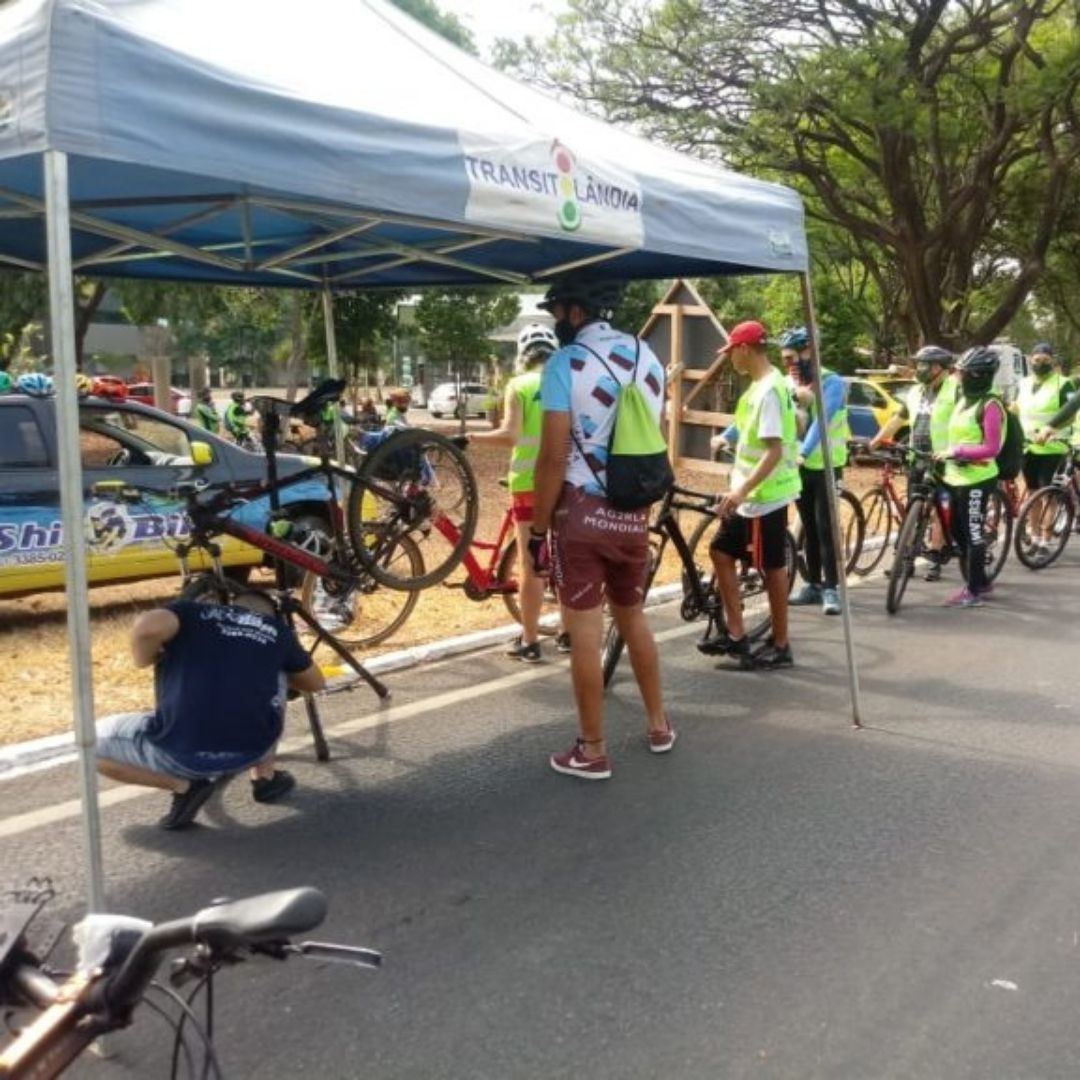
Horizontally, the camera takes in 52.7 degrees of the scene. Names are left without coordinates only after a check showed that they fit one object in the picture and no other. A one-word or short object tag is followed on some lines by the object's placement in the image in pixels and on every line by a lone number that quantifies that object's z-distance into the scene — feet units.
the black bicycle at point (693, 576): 18.62
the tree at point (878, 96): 52.60
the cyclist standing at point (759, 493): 18.76
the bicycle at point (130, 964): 4.47
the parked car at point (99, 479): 21.93
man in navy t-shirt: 11.32
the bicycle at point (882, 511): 28.21
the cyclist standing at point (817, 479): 24.68
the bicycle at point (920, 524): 24.99
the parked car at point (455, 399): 129.90
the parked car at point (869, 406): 62.64
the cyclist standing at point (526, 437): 19.25
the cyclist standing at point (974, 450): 24.61
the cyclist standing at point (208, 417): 54.19
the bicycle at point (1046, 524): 30.83
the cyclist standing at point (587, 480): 13.70
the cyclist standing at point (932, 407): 25.64
